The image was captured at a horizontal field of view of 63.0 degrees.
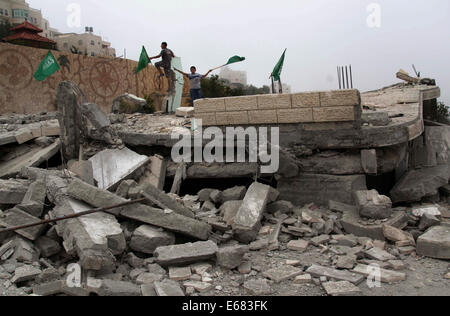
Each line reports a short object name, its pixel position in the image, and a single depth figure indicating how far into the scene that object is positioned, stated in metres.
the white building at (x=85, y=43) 34.69
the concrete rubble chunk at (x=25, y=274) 3.44
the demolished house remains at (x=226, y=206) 3.63
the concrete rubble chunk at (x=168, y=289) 3.23
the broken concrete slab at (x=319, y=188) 5.63
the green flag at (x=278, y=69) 9.18
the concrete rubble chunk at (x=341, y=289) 3.35
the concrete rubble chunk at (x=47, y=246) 4.02
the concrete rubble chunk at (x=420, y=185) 5.70
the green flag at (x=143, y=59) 9.79
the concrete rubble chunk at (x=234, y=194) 5.54
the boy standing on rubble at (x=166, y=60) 9.70
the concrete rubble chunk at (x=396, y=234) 4.47
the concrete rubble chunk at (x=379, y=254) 4.09
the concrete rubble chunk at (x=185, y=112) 8.11
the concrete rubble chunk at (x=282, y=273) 3.68
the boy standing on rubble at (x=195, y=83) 9.46
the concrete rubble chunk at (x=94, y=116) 6.79
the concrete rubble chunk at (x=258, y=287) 3.41
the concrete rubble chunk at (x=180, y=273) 3.61
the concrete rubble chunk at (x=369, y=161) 5.52
